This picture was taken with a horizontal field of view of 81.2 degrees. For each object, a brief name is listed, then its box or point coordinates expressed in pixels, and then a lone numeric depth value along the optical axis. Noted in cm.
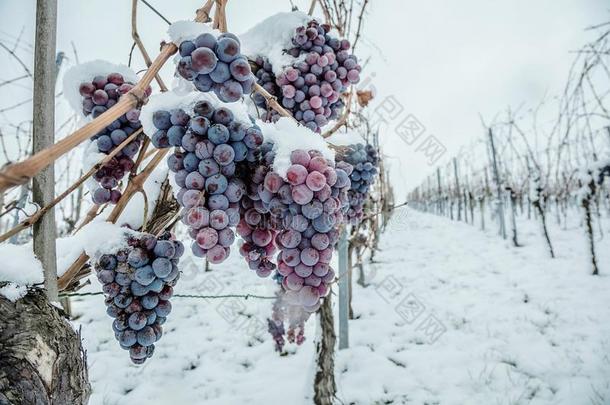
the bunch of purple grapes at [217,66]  52
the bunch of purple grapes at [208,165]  60
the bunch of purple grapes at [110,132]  78
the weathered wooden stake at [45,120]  58
